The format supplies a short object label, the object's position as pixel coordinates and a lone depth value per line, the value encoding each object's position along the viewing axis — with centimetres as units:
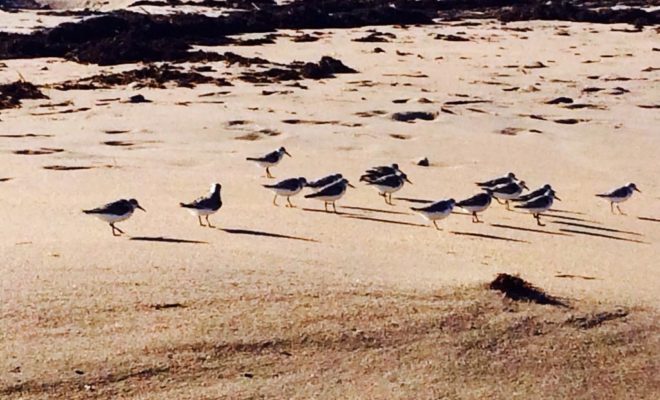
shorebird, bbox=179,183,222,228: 1042
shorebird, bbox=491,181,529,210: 1223
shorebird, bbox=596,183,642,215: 1244
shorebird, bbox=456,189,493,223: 1145
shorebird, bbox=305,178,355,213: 1164
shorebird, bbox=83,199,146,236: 997
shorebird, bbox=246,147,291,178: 1359
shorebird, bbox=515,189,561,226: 1162
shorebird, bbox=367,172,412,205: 1223
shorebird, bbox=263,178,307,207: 1169
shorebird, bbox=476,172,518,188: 1261
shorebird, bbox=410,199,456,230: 1095
